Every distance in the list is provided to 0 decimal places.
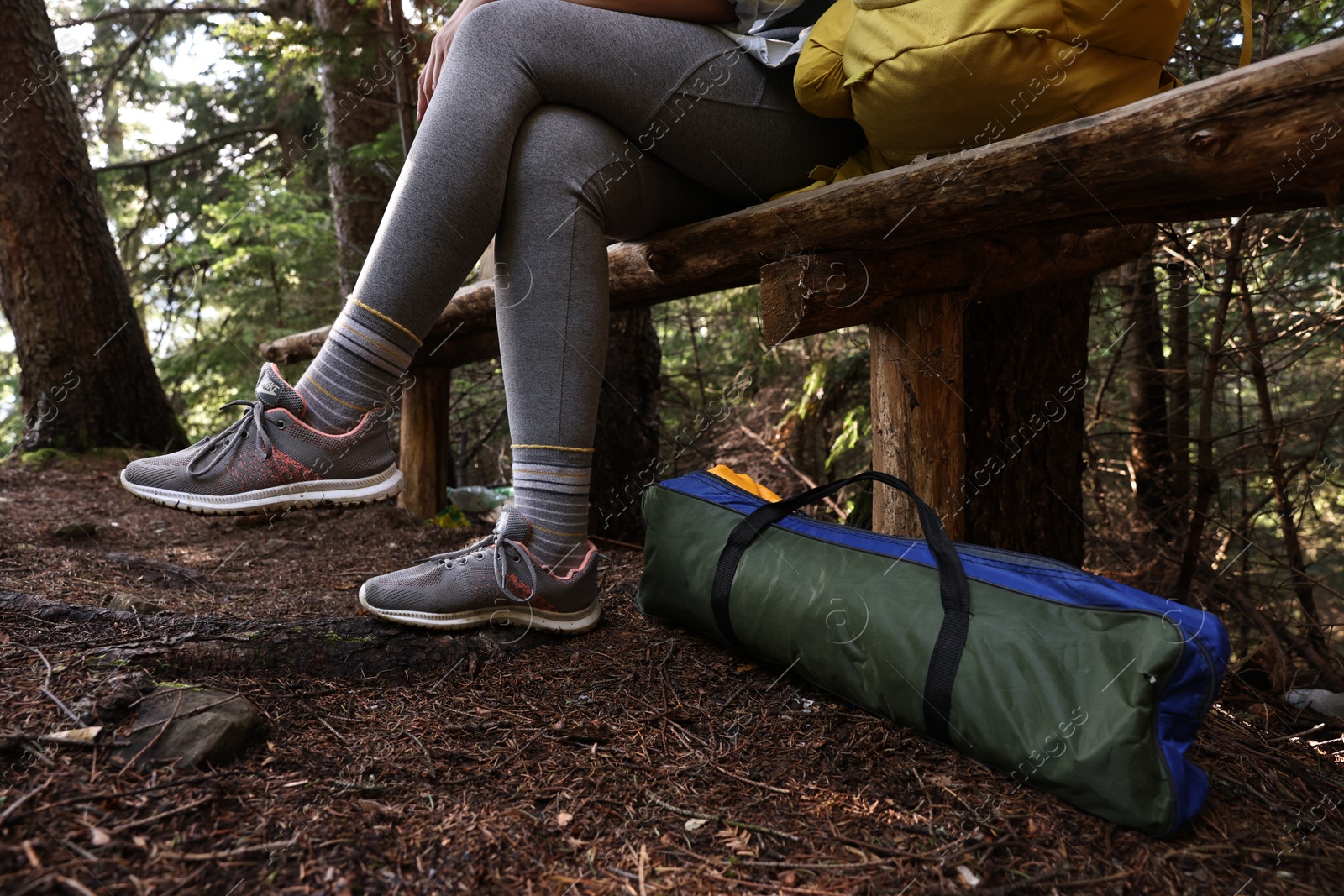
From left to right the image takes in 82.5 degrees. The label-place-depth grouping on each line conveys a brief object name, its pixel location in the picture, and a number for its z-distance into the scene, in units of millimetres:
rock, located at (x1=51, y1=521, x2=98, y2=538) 2729
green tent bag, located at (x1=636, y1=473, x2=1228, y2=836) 1122
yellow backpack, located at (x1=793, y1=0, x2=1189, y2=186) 1250
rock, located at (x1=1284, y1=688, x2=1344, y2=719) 1835
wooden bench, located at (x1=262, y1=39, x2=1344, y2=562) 1106
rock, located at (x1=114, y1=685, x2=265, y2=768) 1088
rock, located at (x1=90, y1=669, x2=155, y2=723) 1128
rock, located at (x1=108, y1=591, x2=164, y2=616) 1670
